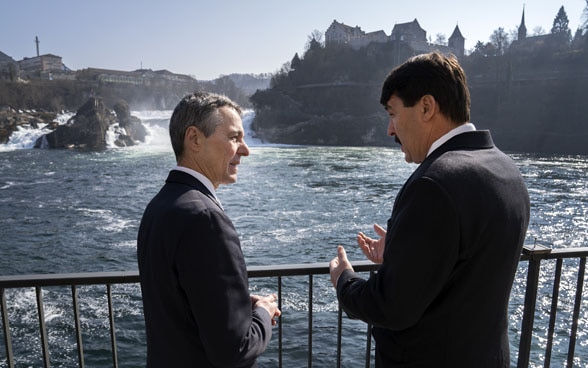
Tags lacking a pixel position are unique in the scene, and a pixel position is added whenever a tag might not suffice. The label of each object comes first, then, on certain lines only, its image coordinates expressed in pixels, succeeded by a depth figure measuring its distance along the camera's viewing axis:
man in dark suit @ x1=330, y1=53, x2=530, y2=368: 1.43
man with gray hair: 1.46
